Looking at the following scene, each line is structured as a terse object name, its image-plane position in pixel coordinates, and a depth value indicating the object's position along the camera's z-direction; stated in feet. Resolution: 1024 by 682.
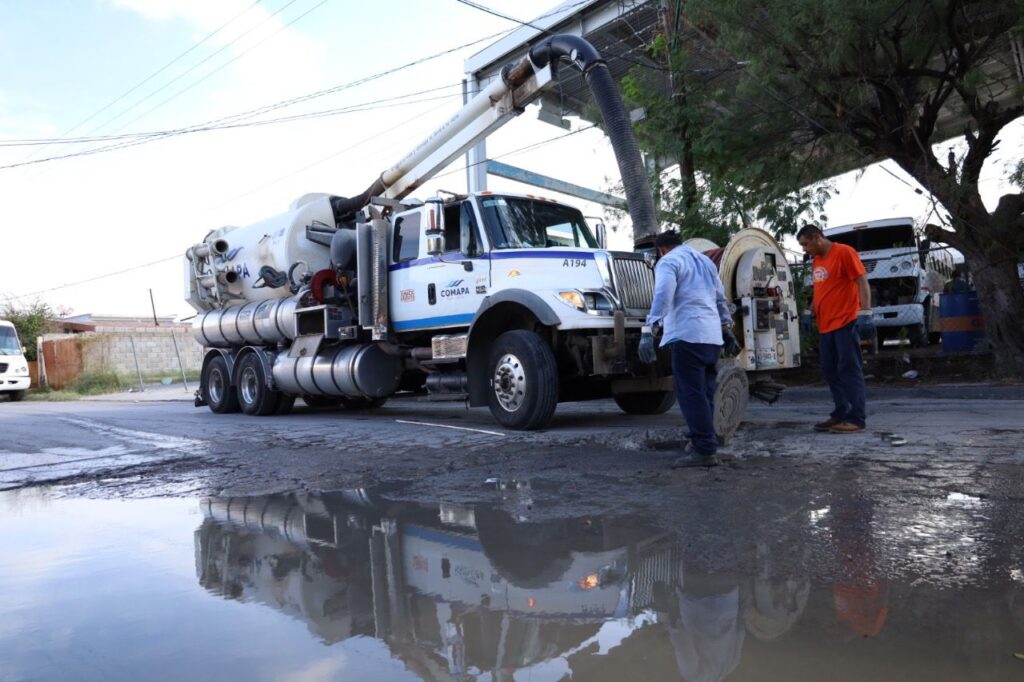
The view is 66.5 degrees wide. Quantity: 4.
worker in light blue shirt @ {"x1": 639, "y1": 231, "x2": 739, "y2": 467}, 17.26
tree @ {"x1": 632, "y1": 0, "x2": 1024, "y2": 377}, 30.48
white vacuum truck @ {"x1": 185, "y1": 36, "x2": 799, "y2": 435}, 25.20
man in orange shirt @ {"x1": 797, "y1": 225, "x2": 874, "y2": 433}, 20.39
